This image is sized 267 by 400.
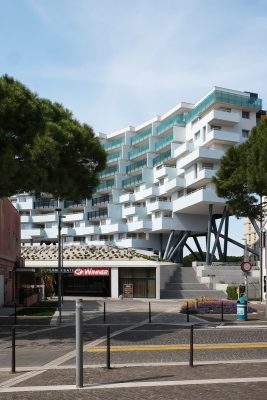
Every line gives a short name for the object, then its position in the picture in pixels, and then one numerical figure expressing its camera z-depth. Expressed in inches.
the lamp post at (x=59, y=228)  1022.9
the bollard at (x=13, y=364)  489.1
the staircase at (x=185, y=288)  2001.7
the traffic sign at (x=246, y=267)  1195.5
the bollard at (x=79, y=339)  402.0
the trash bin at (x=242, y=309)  1005.8
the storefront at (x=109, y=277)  2010.3
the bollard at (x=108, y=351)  499.0
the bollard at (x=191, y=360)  501.4
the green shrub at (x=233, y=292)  1700.8
